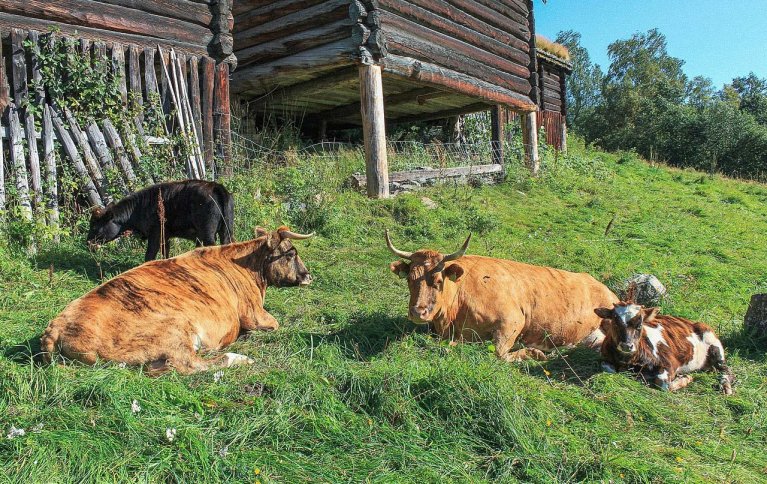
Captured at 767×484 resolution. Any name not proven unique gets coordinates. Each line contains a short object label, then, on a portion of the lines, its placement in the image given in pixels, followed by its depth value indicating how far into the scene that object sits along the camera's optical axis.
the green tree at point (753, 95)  43.92
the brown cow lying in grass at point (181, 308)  4.12
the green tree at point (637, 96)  40.88
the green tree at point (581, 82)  67.38
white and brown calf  4.74
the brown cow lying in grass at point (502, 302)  5.19
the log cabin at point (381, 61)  10.92
